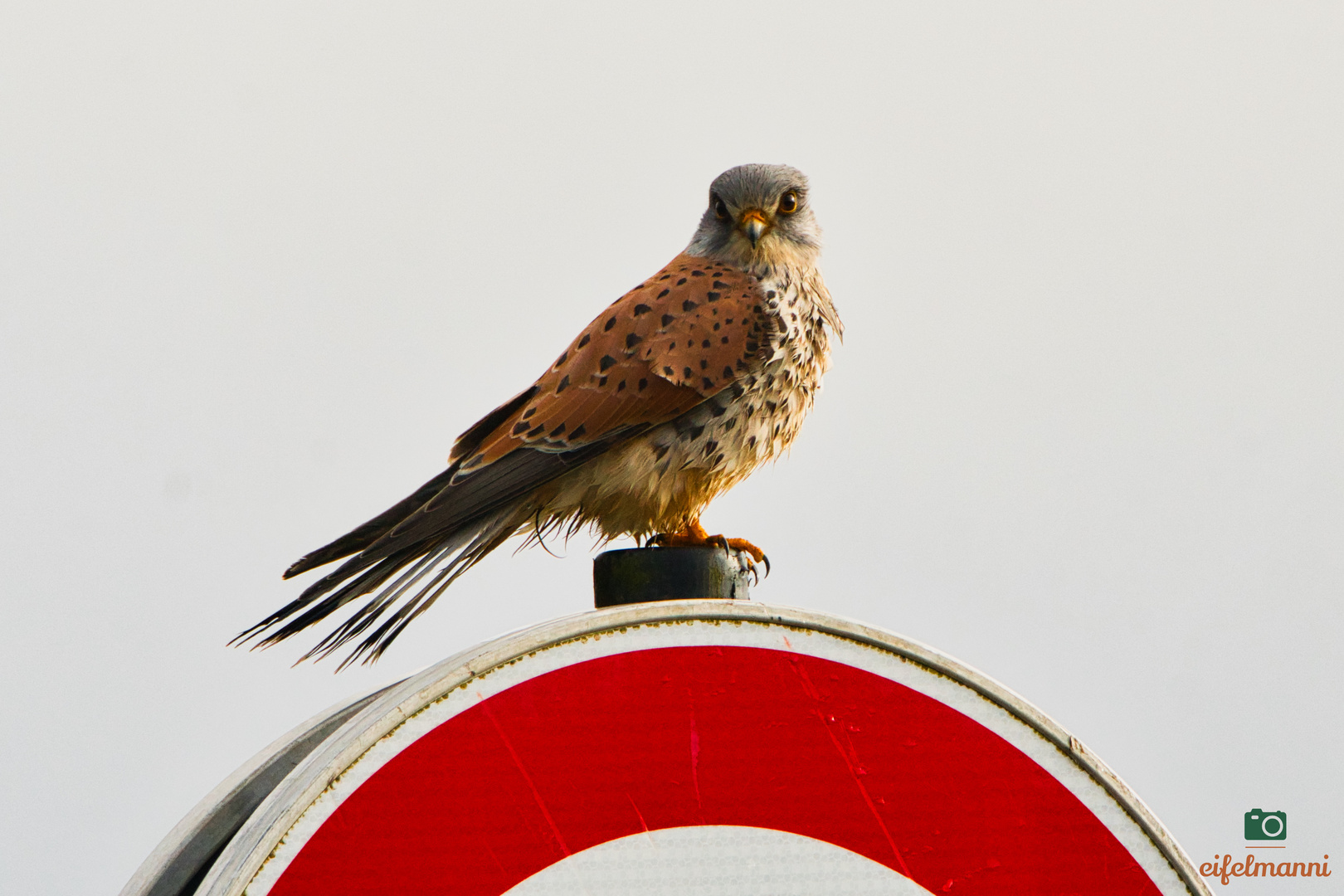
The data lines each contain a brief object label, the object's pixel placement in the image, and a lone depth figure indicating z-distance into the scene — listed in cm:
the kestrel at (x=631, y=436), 897
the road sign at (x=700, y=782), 857
